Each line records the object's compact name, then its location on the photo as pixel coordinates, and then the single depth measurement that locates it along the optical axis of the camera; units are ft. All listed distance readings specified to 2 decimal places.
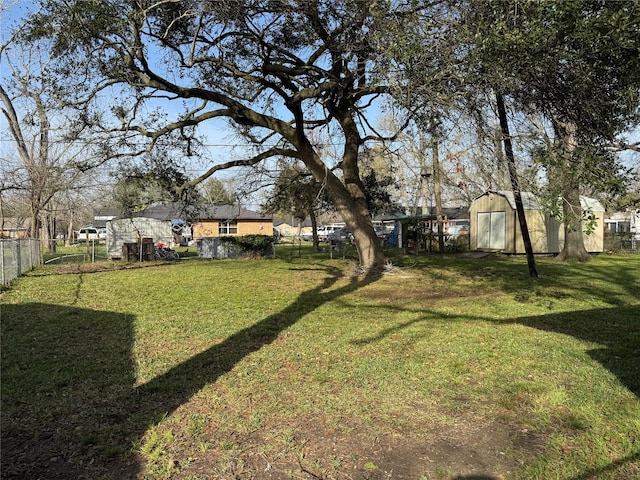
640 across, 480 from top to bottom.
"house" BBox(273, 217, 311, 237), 271.53
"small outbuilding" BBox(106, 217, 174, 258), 78.33
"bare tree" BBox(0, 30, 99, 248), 44.34
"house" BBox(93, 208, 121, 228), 189.09
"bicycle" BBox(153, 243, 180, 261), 72.74
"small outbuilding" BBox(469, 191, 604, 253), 72.01
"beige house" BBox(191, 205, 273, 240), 145.07
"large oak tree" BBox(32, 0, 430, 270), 26.45
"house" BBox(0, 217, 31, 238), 113.48
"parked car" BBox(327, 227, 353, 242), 110.51
